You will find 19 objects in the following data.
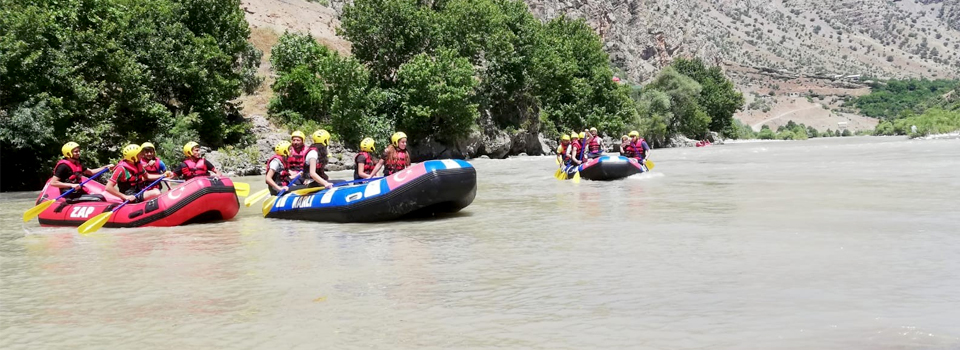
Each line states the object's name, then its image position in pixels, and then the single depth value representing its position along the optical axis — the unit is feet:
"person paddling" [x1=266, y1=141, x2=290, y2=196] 46.42
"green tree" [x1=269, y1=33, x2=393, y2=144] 126.00
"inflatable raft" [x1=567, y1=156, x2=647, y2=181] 67.56
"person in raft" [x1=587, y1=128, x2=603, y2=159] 73.92
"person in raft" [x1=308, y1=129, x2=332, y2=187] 42.50
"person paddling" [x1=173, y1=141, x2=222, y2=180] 44.60
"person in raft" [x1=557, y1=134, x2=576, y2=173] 73.00
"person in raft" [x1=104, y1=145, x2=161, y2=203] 42.29
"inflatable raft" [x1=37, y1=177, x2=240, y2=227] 40.52
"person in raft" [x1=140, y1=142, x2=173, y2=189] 44.46
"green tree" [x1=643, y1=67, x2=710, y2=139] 215.72
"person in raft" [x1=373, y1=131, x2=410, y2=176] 43.45
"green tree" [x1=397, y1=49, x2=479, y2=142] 128.26
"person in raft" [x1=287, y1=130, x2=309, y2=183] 45.21
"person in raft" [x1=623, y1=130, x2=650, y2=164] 74.49
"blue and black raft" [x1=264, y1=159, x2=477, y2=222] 39.40
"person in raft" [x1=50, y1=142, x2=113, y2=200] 43.05
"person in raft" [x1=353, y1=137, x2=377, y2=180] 43.42
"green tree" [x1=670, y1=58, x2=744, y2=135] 245.24
